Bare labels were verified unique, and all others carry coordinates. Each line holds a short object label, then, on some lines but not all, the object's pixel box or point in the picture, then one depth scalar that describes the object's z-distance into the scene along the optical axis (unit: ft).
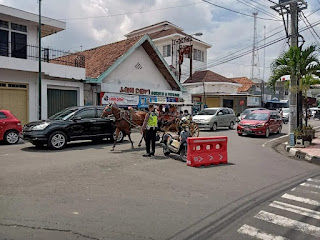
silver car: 71.05
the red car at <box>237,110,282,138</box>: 59.47
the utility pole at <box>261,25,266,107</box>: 163.84
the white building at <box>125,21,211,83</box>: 127.13
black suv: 37.70
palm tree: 49.44
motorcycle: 31.94
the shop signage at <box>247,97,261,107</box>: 154.55
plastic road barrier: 29.19
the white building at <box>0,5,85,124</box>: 58.49
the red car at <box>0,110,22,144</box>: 43.45
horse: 39.75
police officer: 33.91
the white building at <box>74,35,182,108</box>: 73.46
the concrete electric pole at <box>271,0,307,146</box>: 51.08
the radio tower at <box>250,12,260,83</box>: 172.60
